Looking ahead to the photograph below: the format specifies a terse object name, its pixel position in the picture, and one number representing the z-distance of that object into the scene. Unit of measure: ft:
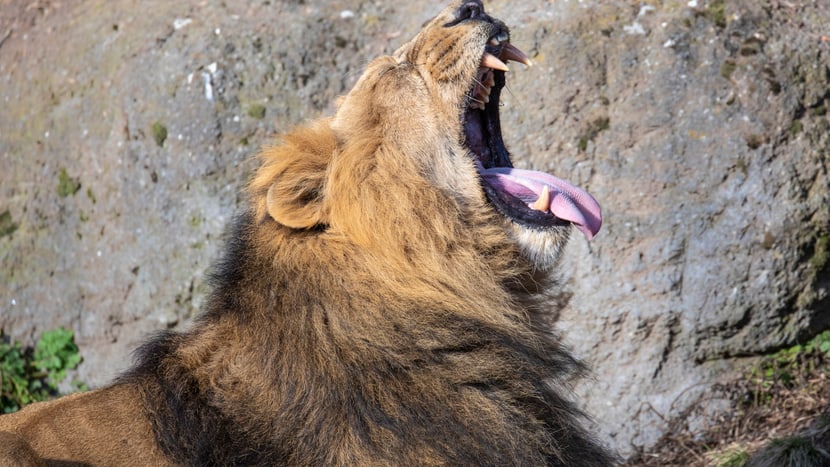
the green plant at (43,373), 39.81
